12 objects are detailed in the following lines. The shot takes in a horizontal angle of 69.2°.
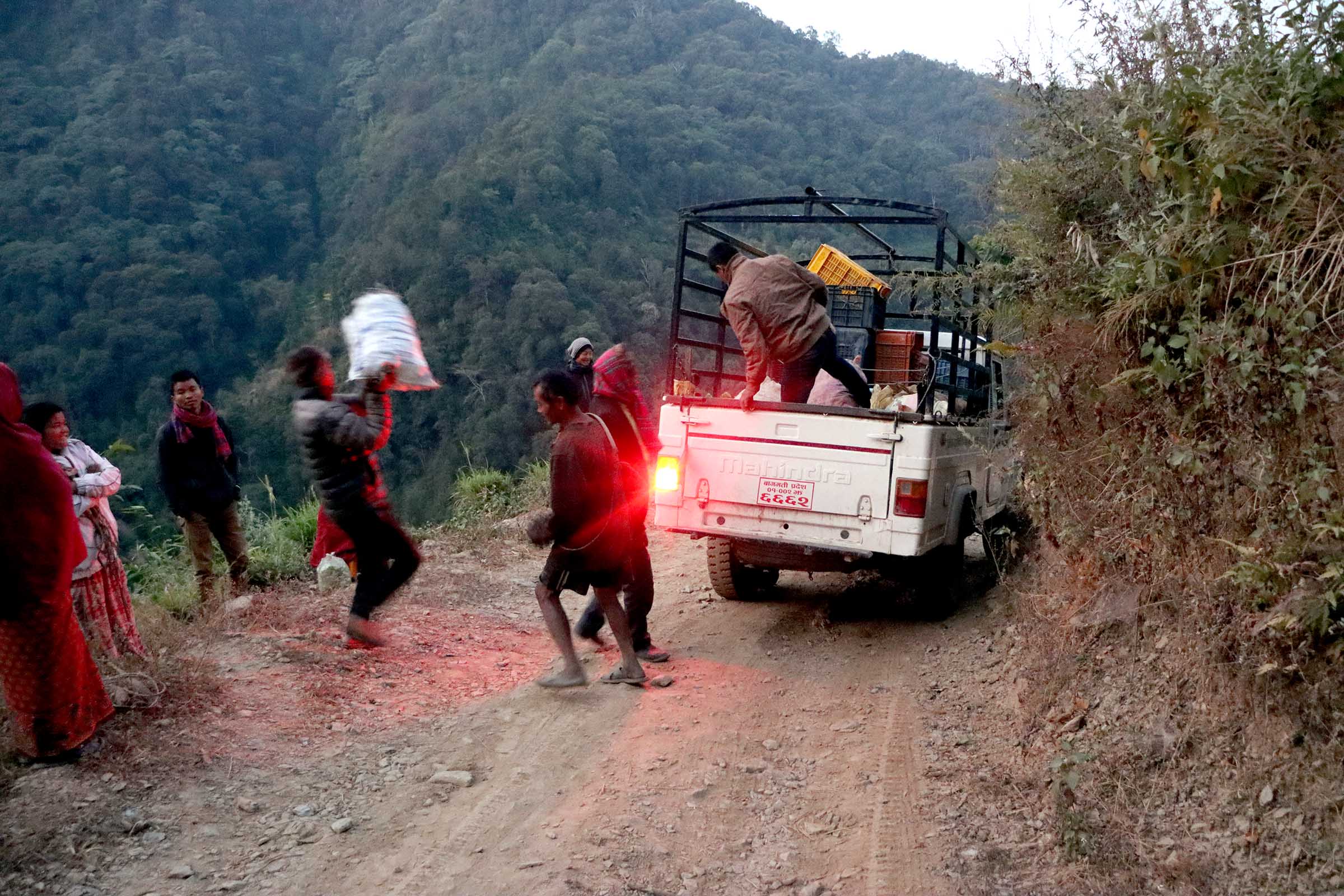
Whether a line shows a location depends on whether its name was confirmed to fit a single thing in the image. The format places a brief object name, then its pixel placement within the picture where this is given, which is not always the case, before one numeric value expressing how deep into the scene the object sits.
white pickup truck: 5.46
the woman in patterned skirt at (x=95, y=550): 4.39
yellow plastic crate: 7.29
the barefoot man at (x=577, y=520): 4.71
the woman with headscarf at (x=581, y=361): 6.23
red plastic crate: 7.09
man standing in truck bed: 5.79
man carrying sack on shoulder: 4.62
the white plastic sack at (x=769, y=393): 6.81
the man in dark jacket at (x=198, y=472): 6.04
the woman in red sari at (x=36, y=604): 3.63
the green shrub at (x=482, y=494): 10.80
